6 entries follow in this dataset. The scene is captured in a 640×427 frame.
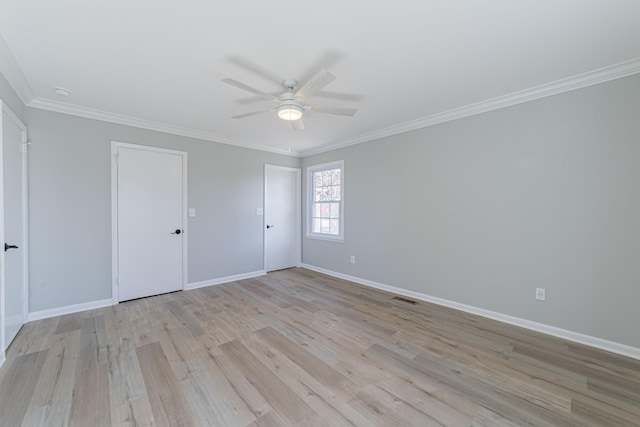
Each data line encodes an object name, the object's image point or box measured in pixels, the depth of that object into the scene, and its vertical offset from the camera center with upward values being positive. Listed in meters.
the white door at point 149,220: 3.52 -0.20
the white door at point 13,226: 2.24 -0.21
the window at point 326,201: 4.85 +0.15
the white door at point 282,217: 5.12 -0.20
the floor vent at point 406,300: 3.52 -1.27
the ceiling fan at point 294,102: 2.14 +0.98
